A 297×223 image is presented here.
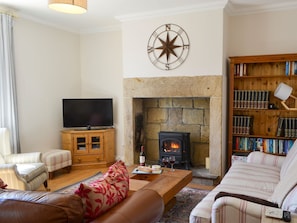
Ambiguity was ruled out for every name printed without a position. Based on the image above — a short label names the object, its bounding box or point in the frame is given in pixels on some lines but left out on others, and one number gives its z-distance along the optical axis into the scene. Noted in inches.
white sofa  69.2
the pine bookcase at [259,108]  159.3
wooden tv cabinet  197.6
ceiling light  96.4
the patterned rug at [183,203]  117.0
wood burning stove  179.8
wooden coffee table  108.8
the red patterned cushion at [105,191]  54.9
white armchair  125.4
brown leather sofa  45.8
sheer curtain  160.1
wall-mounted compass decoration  170.2
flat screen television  201.8
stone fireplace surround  163.2
